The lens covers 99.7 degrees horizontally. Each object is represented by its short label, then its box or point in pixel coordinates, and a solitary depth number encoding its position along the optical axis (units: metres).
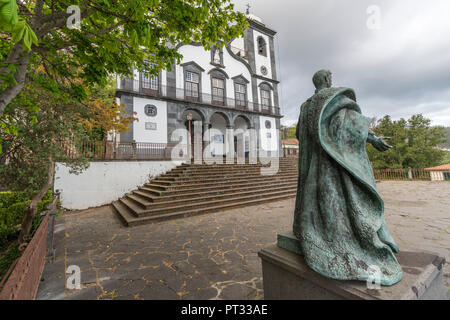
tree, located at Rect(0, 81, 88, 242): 3.70
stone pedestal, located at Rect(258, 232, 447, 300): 1.21
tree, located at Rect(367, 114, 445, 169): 18.77
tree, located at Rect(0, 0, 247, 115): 2.50
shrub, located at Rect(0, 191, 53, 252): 5.14
